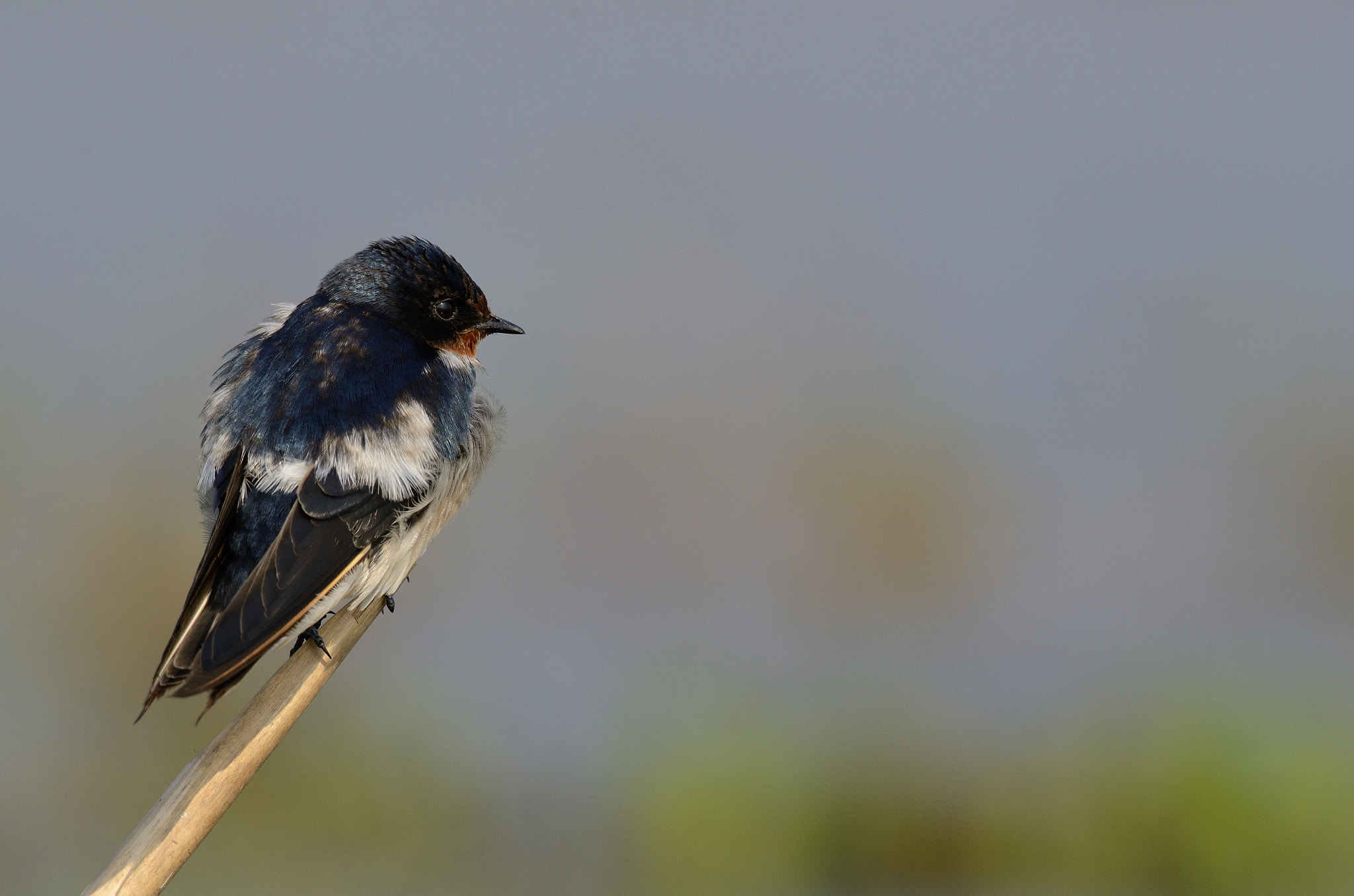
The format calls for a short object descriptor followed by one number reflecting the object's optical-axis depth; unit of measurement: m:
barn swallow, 5.88
